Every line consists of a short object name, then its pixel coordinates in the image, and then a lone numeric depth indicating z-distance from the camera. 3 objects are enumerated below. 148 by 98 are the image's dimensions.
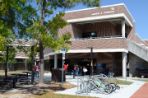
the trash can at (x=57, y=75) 11.05
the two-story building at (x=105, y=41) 15.02
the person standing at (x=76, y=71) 14.71
